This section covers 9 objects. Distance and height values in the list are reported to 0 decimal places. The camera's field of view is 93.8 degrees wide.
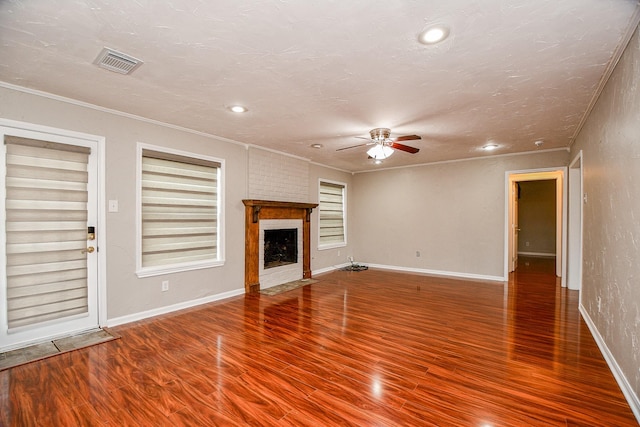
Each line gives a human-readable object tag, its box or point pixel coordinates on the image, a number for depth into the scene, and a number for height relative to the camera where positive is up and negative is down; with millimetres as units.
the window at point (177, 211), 3818 +10
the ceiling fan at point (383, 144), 3871 +929
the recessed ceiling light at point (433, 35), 1920 +1178
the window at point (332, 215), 7055 -61
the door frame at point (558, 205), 5355 +157
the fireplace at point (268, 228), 4977 -331
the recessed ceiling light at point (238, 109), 3303 +1169
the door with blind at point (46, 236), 2818 -249
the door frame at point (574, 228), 4965 -247
